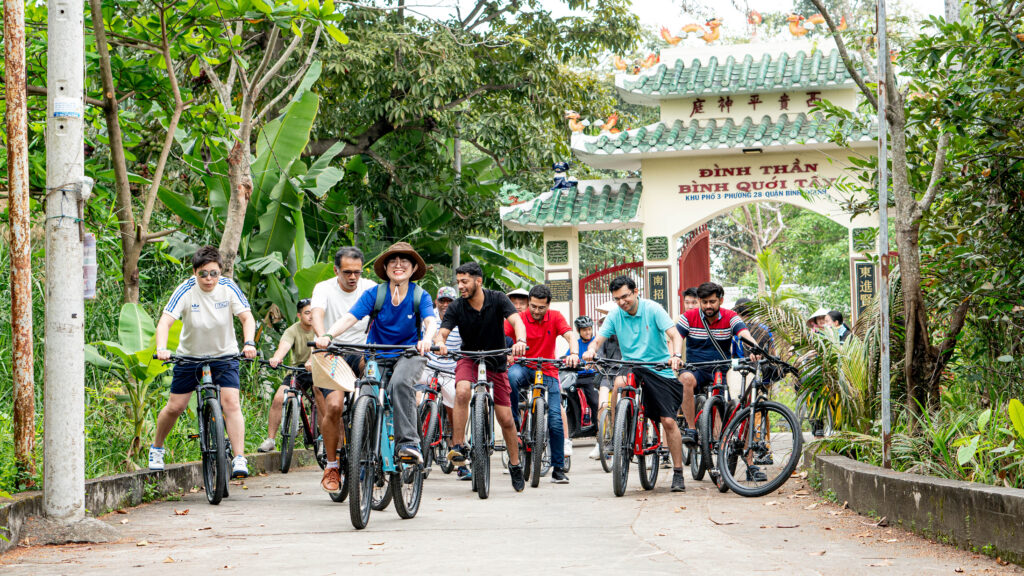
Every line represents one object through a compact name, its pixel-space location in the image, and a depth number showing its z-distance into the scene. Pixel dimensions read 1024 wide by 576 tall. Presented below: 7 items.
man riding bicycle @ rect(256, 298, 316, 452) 11.70
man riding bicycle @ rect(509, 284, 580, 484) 10.82
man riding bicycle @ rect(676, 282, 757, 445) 10.49
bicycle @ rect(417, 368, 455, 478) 10.73
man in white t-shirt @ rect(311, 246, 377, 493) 8.58
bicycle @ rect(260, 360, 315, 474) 11.75
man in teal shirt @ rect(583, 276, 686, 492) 9.89
